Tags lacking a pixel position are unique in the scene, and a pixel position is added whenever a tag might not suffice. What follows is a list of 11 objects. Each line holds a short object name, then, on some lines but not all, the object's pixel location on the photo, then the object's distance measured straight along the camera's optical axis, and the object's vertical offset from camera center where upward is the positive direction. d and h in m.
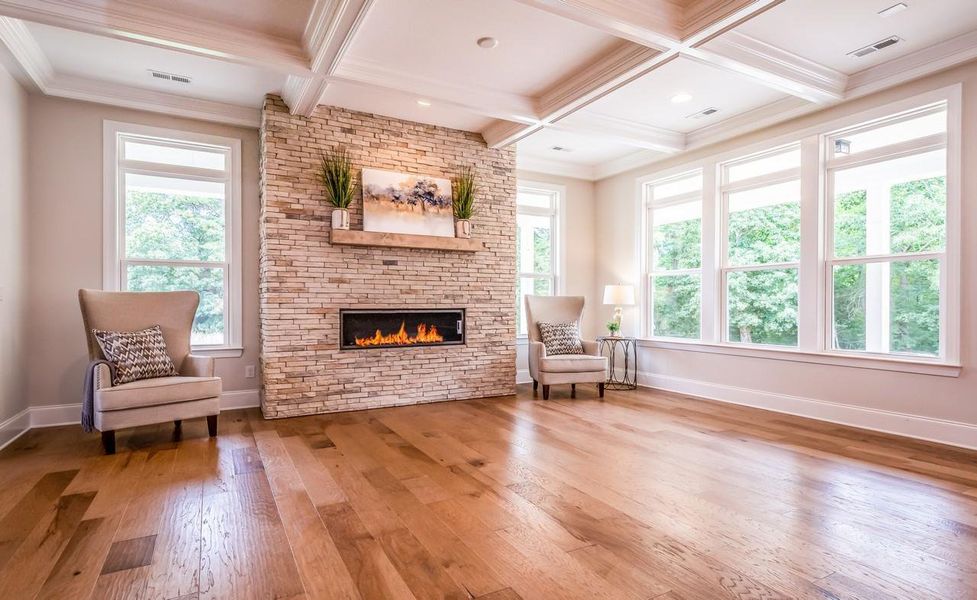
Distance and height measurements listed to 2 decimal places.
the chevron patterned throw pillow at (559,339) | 5.57 -0.43
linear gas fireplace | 4.88 -0.28
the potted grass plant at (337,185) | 4.66 +1.06
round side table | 6.12 -0.75
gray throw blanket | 3.50 -0.71
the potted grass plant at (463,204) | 5.30 +0.99
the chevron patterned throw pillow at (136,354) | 3.66 -0.40
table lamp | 6.11 +0.06
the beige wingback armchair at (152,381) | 3.40 -0.57
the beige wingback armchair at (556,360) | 5.27 -0.63
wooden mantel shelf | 4.70 +0.57
